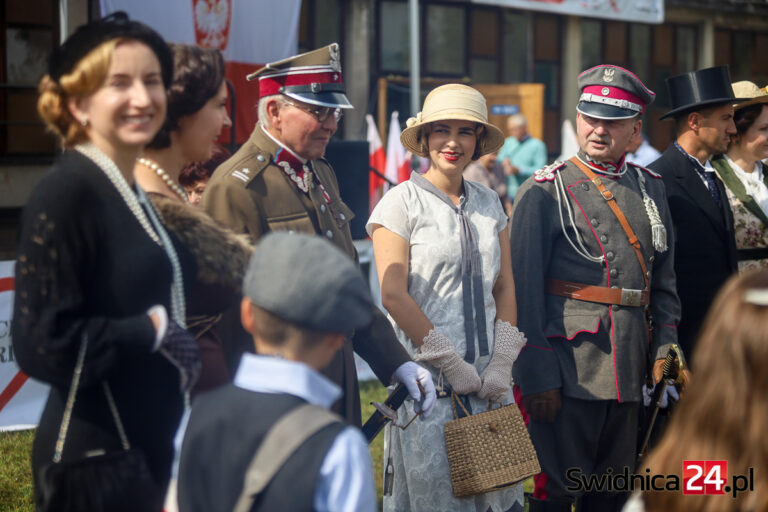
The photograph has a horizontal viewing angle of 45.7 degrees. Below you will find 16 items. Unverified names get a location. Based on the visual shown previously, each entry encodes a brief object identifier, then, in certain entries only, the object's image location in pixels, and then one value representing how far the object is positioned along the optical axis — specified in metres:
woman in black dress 2.04
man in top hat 4.49
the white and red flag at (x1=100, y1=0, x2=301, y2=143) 8.20
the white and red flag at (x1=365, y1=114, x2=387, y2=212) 10.14
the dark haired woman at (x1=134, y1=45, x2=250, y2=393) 2.44
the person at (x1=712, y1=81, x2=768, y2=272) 4.84
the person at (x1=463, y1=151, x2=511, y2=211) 10.63
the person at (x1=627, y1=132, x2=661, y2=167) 11.65
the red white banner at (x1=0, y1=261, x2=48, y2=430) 5.47
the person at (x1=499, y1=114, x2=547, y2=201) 12.62
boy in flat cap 1.73
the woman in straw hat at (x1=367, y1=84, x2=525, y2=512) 3.52
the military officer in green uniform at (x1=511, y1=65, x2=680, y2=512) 3.84
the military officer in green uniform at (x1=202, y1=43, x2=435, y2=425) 2.99
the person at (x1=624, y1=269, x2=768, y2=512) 1.55
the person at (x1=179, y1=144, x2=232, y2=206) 3.96
